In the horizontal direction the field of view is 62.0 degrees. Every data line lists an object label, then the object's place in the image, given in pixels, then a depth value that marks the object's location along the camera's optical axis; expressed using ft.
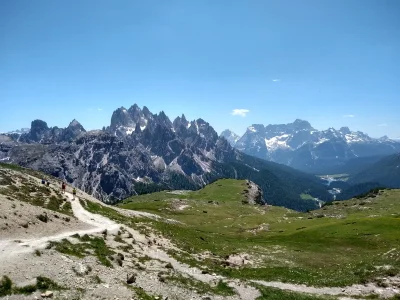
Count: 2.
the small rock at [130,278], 102.89
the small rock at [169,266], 131.75
